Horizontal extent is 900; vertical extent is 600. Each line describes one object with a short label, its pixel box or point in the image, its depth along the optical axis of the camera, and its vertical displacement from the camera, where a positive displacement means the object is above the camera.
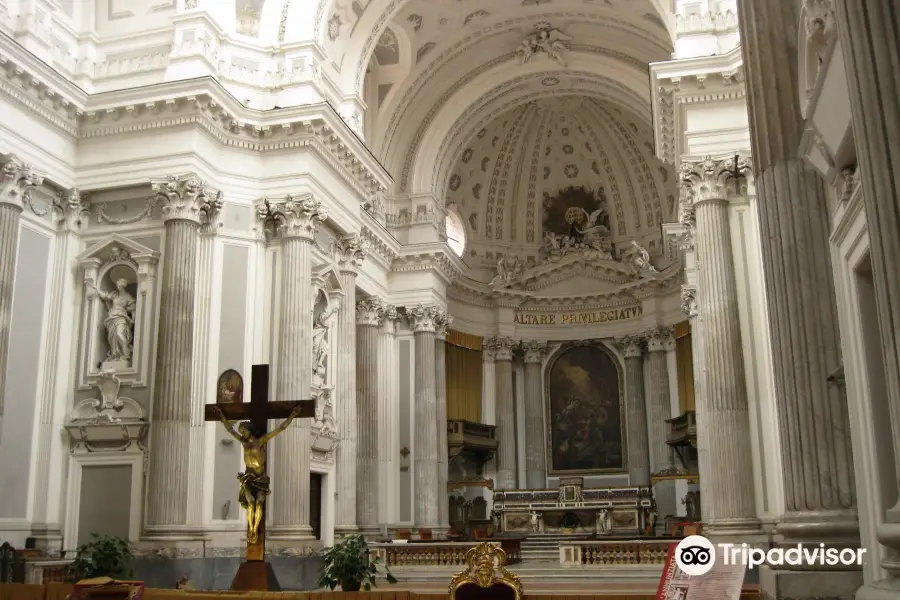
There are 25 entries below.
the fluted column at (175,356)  15.81 +3.00
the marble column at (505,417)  30.55 +3.43
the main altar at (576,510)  24.31 +0.20
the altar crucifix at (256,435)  12.14 +1.19
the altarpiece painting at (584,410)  31.16 +3.67
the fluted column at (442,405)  26.28 +3.38
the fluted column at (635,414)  30.14 +3.41
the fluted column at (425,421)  25.39 +2.79
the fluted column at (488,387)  31.22 +4.48
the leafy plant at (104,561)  11.52 -0.42
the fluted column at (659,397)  29.53 +3.85
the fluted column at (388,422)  24.48 +2.68
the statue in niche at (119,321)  17.23 +3.86
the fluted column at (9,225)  15.27 +5.08
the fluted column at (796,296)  6.12 +1.51
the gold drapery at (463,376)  30.00 +4.76
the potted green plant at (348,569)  10.96 -0.55
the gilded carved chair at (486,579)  6.80 -0.44
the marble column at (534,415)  31.12 +3.55
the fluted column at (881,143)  3.75 +1.53
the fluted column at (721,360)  14.76 +2.60
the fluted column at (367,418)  23.40 +2.66
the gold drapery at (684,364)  28.73 +4.80
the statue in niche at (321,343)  19.44 +3.81
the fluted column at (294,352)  17.11 +3.28
